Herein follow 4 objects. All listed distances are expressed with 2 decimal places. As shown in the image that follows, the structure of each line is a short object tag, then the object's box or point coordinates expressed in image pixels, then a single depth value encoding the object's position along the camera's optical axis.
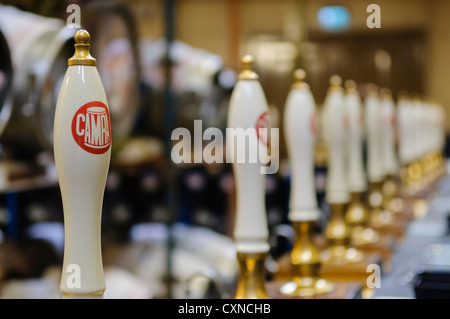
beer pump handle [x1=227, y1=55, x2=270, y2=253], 1.43
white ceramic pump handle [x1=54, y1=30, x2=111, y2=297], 1.21
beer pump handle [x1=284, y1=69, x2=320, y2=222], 1.66
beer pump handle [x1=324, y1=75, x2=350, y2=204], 1.97
